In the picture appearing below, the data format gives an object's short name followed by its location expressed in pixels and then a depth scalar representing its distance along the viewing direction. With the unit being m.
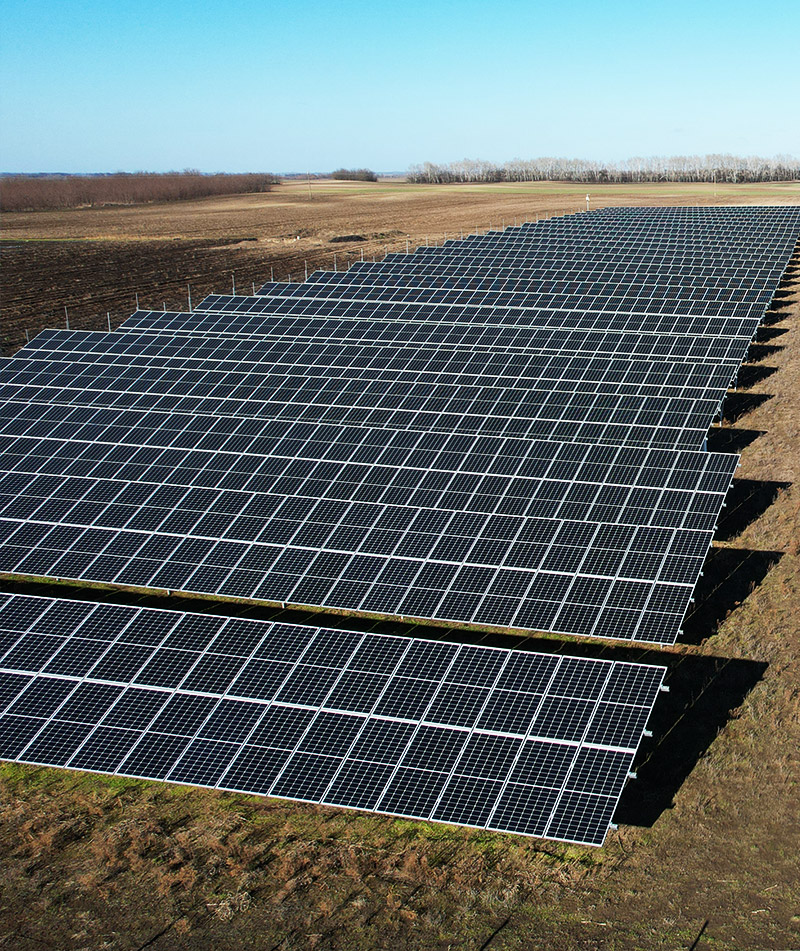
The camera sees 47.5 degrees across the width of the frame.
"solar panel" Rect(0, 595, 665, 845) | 12.78
